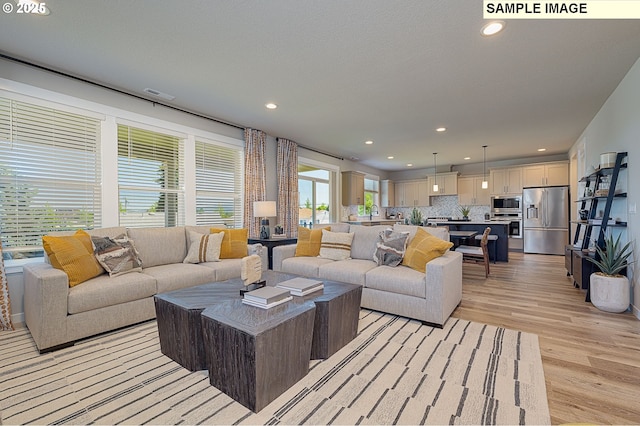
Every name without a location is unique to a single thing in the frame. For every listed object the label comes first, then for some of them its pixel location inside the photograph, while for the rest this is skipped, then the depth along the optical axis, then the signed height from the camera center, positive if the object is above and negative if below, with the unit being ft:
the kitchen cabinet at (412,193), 31.07 +2.03
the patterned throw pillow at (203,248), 11.88 -1.45
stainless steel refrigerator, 23.30 -0.68
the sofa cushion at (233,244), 12.71 -1.39
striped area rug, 5.20 -3.64
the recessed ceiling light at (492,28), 7.39 +4.82
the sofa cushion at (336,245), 12.63 -1.48
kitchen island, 20.49 -1.57
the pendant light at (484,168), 26.22 +4.13
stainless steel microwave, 25.63 +0.74
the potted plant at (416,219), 20.22 -0.57
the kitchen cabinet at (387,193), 32.19 +2.10
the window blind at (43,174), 9.49 +1.41
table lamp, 15.62 +0.09
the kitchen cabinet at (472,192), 27.89 +1.85
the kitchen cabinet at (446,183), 28.71 +2.91
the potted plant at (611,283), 10.09 -2.58
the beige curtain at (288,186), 18.92 +1.79
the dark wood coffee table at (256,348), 5.29 -2.63
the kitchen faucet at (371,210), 30.77 +0.21
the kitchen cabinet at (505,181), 25.61 +2.75
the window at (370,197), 30.40 +1.65
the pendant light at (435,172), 29.06 +4.20
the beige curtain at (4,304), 8.89 -2.78
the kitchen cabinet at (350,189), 25.45 +2.05
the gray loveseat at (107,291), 7.55 -2.32
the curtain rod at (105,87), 9.50 +4.99
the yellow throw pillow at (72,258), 8.37 -1.31
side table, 15.35 -1.61
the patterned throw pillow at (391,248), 10.93 -1.41
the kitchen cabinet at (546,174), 23.63 +3.09
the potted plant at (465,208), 29.37 +0.34
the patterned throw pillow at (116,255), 9.30 -1.36
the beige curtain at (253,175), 16.79 +2.22
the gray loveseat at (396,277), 9.04 -2.32
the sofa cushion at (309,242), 13.15 -1.36
